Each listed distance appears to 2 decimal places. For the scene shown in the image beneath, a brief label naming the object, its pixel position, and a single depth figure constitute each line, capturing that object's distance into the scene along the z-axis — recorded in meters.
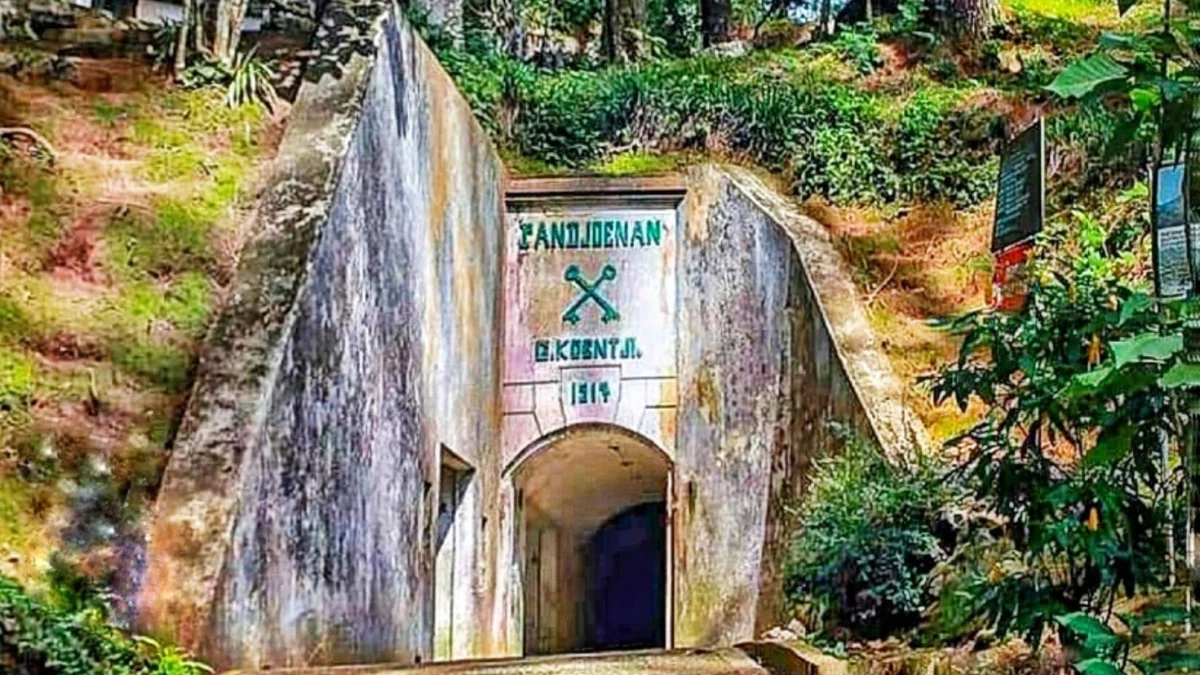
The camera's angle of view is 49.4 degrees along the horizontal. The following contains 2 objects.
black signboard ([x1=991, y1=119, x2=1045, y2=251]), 4.95
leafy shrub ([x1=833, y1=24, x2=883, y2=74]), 12.40
